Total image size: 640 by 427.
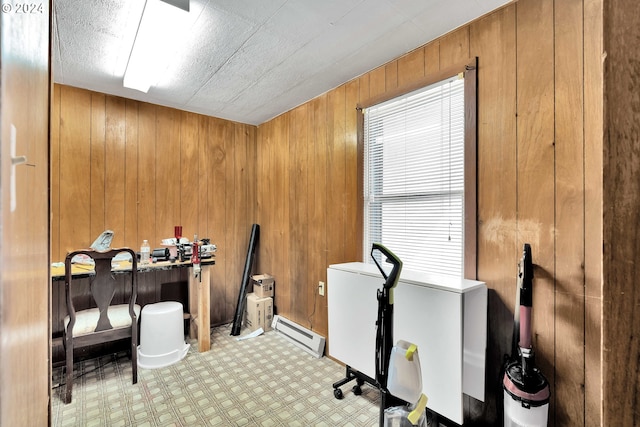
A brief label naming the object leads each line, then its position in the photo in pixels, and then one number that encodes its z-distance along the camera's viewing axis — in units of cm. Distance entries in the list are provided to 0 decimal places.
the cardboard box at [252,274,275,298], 347
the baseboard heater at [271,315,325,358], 276
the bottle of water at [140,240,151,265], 280
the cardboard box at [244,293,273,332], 332
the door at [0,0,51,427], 38
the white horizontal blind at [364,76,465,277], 188
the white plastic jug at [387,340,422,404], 127
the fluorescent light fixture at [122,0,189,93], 165
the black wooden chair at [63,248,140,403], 206
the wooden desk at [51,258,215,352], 254
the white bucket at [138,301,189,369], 251
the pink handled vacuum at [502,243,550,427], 131
